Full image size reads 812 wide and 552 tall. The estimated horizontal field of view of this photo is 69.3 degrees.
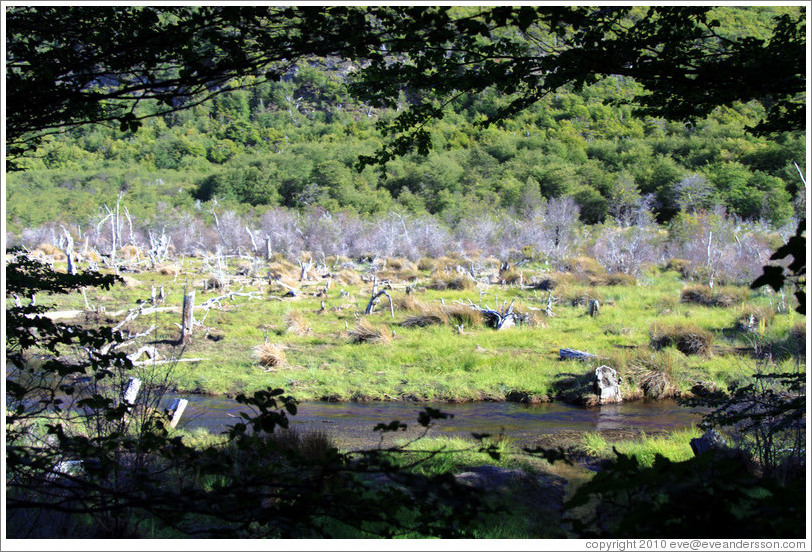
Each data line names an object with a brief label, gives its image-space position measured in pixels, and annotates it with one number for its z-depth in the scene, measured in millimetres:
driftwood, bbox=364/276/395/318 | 18944
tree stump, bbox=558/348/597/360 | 14000
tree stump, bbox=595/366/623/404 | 11414
